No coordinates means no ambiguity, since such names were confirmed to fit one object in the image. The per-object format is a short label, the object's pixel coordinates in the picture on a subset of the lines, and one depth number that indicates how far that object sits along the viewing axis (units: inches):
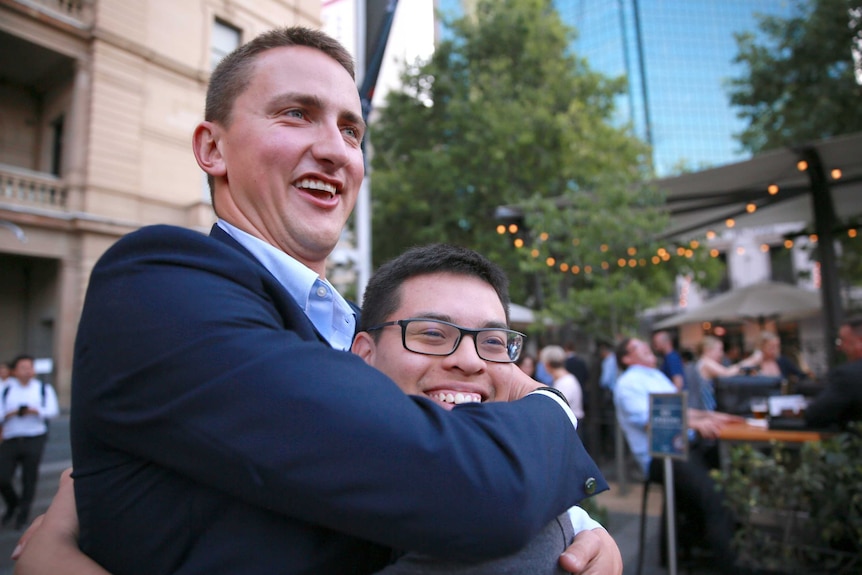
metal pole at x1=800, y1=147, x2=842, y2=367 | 286.4
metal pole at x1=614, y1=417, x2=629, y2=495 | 309.1
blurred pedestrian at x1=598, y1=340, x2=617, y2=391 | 373.7
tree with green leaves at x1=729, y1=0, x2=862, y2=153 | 435.5
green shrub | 139.5
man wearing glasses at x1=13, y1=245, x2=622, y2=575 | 48.3
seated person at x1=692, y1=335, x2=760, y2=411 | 331.6
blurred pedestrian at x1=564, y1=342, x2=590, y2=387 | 360.8
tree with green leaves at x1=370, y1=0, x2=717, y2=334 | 547.8
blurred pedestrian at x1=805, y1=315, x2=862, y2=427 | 168.4
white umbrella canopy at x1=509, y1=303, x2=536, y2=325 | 521.7
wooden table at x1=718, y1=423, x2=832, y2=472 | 184.9
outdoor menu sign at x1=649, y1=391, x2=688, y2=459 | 165.6
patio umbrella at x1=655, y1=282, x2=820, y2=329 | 488.4
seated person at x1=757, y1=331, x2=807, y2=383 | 331.9
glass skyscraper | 2319.1
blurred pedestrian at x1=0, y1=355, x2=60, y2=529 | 255.0
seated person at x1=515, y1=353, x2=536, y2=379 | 347.3
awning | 265.0
